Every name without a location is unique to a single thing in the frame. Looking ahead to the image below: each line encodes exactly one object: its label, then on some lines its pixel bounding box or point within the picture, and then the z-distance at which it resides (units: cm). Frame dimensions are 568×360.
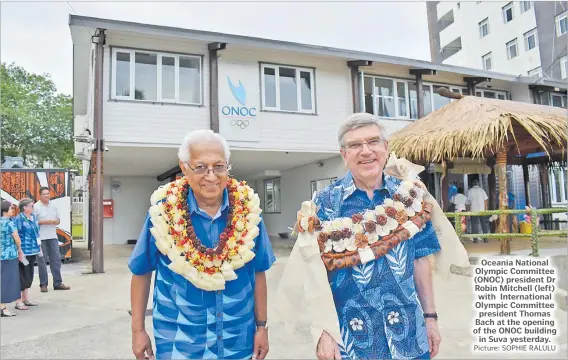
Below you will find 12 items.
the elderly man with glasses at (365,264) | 199
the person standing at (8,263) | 549
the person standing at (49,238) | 700
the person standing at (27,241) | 596
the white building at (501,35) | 2117
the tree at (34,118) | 2442
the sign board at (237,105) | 1074
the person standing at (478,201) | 1075
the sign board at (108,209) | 1547
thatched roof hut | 766
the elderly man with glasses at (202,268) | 206
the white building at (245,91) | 994
